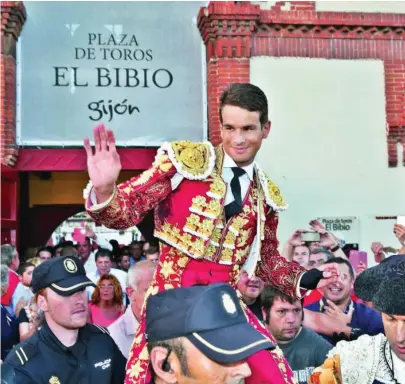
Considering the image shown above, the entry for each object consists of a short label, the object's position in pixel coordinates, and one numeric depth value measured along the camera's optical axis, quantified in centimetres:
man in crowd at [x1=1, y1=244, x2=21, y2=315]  599
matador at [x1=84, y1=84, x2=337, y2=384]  263
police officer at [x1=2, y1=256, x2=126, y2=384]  315
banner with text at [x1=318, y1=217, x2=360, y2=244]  862
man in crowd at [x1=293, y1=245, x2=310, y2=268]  589
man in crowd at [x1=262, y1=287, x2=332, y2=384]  379
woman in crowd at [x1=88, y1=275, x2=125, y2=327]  547
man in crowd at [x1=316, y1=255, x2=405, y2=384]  232
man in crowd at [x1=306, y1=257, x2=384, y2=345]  403
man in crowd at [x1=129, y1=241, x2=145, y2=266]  966
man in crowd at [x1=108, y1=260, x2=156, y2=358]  445
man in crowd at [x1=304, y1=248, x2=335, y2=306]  505
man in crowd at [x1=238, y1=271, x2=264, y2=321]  454
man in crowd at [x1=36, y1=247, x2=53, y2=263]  813
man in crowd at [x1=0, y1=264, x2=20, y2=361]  470
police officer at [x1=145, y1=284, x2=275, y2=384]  165
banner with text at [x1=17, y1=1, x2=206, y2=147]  863
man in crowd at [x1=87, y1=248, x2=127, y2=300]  729
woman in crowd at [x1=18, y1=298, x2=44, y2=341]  425
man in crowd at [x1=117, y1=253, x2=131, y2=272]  899
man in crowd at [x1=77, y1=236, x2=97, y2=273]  935
